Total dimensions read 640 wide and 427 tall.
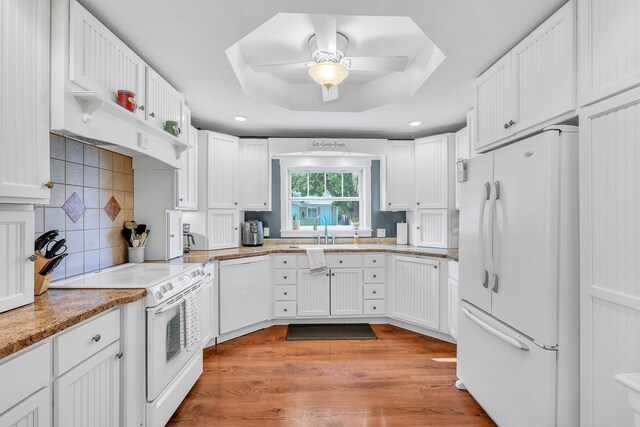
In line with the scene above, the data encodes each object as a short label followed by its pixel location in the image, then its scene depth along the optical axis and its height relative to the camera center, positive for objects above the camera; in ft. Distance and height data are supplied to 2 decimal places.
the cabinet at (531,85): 4.88 +2.46
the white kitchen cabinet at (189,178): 9.20 +1.16
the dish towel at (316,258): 11.11 -1.56
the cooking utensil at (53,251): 5.24 -0.63
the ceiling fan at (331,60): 6.50 +3.67
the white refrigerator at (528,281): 4.70 -1.11
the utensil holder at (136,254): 8.34 -1.08
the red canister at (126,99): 5.80 +2.21
